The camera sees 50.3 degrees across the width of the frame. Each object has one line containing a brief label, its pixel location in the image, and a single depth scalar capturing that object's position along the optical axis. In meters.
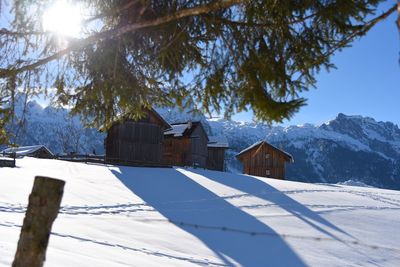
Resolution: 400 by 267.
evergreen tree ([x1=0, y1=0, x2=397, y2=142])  5.02
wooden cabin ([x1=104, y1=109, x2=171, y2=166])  33.31
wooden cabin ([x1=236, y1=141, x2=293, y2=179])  42.19
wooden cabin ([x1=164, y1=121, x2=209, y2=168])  42.34
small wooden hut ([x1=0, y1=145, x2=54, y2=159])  45.73
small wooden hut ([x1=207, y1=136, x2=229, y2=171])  49.16
